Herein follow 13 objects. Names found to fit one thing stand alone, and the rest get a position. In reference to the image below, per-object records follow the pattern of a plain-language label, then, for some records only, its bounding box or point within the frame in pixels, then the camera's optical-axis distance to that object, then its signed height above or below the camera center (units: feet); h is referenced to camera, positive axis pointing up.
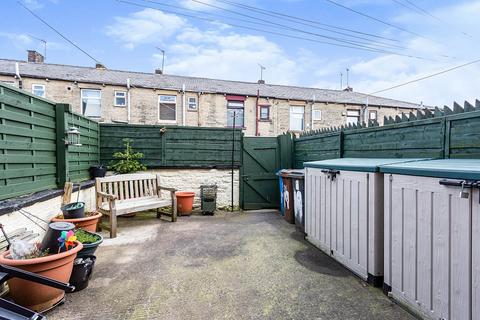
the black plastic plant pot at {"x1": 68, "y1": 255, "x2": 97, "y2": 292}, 8.80 -4.11
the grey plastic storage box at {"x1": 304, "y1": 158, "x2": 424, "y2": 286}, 9.13 -2.46
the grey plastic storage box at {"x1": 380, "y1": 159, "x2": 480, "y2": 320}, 5.89 -2.22
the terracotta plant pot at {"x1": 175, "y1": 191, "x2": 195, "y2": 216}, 20.85 -3.94
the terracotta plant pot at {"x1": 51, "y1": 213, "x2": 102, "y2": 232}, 12.08 -3.30
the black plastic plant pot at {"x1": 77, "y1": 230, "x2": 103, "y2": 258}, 9.57 -3.58
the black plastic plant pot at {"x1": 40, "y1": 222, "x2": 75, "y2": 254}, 8.23 -2.79
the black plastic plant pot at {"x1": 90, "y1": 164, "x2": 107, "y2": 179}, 19.24 -1.28
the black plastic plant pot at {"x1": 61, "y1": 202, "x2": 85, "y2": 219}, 12.19 -2.66
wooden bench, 15.52 -2.85
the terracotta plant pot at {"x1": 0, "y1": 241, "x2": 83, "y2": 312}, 7.37 -3.78
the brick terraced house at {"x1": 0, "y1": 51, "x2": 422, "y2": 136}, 42.11 +10.17
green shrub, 20.54 -0.50
